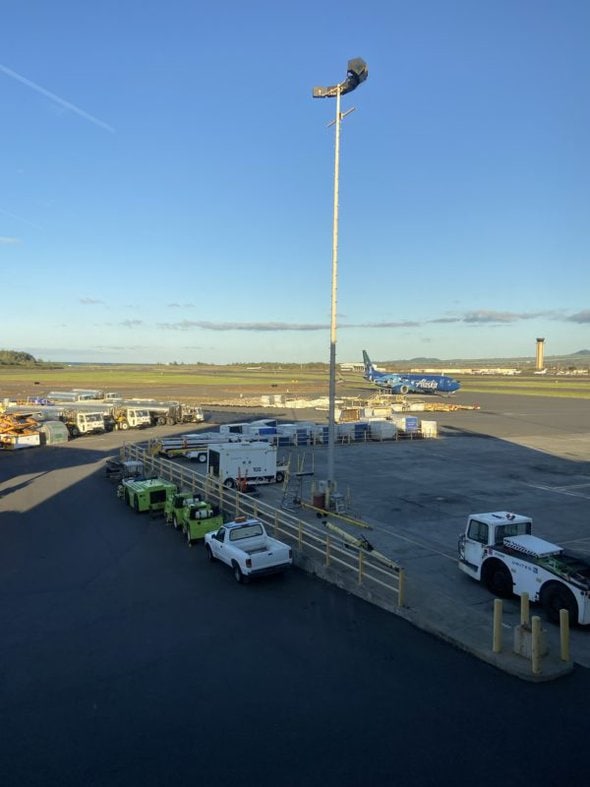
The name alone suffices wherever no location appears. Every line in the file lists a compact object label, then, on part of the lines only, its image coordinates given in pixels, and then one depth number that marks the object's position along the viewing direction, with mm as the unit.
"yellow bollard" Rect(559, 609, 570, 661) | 11953
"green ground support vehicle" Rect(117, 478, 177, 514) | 25734
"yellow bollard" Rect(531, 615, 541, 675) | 11484
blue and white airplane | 102188
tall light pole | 21844
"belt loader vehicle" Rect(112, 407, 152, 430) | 59312
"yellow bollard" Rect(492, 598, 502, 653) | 12351
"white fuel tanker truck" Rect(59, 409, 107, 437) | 55219
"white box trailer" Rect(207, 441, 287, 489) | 30859
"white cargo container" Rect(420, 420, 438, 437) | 53219
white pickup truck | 16766
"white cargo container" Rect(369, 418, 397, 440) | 52156
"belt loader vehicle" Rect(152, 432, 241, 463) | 40188
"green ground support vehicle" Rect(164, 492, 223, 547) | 21016
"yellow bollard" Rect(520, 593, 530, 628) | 12086
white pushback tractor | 13867
